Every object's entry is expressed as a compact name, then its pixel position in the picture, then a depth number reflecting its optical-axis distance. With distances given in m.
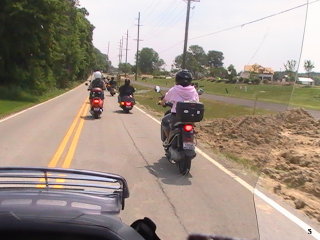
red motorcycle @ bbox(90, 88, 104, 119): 20.02
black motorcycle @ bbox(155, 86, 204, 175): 9.02
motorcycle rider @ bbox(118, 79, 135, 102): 24.88
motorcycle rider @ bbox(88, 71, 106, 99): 21.14
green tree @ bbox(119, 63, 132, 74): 182.75
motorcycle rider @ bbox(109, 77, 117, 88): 43.29
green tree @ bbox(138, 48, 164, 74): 198.50
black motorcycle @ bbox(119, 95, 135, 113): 24.41
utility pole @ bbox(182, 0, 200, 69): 37.62
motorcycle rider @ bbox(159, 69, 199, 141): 9.67
